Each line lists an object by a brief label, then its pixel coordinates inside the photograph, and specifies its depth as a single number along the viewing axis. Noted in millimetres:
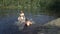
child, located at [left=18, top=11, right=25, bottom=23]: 9426
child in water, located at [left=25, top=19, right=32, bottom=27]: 8659
